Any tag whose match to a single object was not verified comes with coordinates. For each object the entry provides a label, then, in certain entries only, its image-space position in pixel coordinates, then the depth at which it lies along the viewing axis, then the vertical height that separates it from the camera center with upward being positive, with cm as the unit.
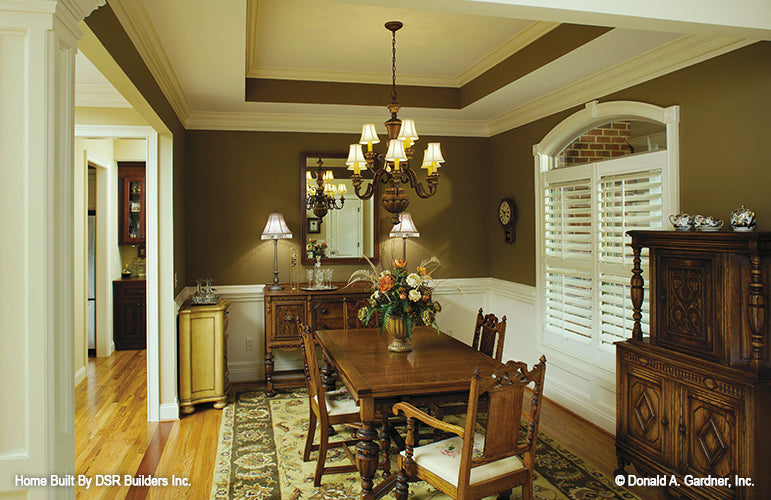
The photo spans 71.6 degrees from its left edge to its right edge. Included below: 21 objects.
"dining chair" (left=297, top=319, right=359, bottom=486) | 303 -97
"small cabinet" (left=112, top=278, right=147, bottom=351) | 698 -86
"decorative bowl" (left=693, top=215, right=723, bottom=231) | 283 +12
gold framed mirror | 546 +27
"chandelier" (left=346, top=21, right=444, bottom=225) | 348 +60
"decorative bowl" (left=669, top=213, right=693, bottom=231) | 295 +14
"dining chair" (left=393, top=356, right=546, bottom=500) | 224 -91
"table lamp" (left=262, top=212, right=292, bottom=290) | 510 +16
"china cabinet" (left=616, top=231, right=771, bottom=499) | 248 -62
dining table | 266 -68
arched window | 361 +29
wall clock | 534 +30
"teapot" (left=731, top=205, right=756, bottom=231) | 265 +13
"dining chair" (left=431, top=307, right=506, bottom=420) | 338 -65
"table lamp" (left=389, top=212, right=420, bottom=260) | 543 +20
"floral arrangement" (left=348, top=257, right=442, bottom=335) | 318 -30
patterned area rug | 306 -140
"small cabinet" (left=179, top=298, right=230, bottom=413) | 449 -91
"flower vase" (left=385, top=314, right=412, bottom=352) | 328 -52
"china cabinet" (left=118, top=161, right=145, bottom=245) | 727 +63
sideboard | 498 -61
